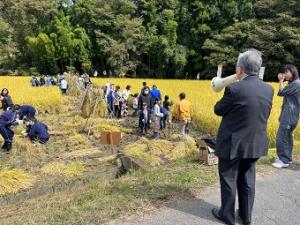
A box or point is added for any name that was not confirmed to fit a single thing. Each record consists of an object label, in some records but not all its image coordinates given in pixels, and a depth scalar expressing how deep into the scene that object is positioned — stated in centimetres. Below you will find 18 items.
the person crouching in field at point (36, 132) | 699
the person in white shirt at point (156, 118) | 783
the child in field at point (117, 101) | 999
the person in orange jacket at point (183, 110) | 755
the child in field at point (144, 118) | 820
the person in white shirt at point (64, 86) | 1376
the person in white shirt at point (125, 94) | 1023
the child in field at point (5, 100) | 918
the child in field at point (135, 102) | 1005
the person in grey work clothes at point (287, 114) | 360
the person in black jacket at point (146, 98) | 827
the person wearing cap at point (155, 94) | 914
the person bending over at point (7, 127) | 654
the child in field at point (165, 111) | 843
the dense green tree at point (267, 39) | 2030
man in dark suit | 221
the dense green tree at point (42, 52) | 2736
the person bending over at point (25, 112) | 779
